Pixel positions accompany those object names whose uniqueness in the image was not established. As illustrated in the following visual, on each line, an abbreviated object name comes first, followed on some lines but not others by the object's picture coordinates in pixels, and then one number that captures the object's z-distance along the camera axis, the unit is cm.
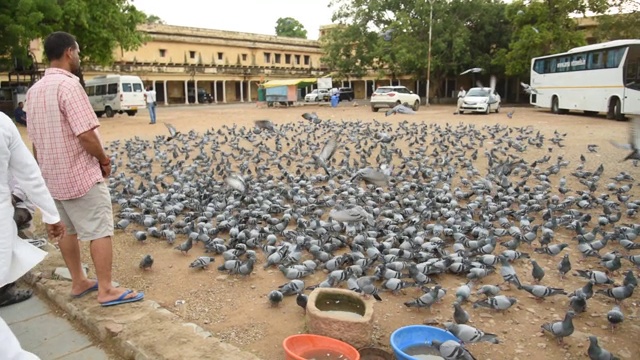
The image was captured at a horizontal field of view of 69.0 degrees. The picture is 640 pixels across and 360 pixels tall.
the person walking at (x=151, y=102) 1875
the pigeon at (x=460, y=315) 318
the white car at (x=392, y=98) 2555
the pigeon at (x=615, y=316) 323
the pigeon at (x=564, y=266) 408
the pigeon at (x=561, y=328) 304
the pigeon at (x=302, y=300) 344
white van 2442
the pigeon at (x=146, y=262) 426
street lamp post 2839
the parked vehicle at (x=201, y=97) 4309
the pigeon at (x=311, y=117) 1348
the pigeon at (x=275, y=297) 357
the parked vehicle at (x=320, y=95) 3603
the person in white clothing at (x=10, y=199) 237
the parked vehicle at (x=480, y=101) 2144
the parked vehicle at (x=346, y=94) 3803
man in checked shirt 306
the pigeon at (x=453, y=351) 260
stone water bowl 289
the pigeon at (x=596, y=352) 273
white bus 1666
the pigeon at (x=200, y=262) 431
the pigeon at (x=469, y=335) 289
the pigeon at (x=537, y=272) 391
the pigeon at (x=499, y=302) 343
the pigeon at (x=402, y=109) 1230
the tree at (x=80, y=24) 1634
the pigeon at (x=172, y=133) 1159
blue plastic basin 279
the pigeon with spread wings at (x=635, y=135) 563
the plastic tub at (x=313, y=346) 264
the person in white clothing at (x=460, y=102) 2198
